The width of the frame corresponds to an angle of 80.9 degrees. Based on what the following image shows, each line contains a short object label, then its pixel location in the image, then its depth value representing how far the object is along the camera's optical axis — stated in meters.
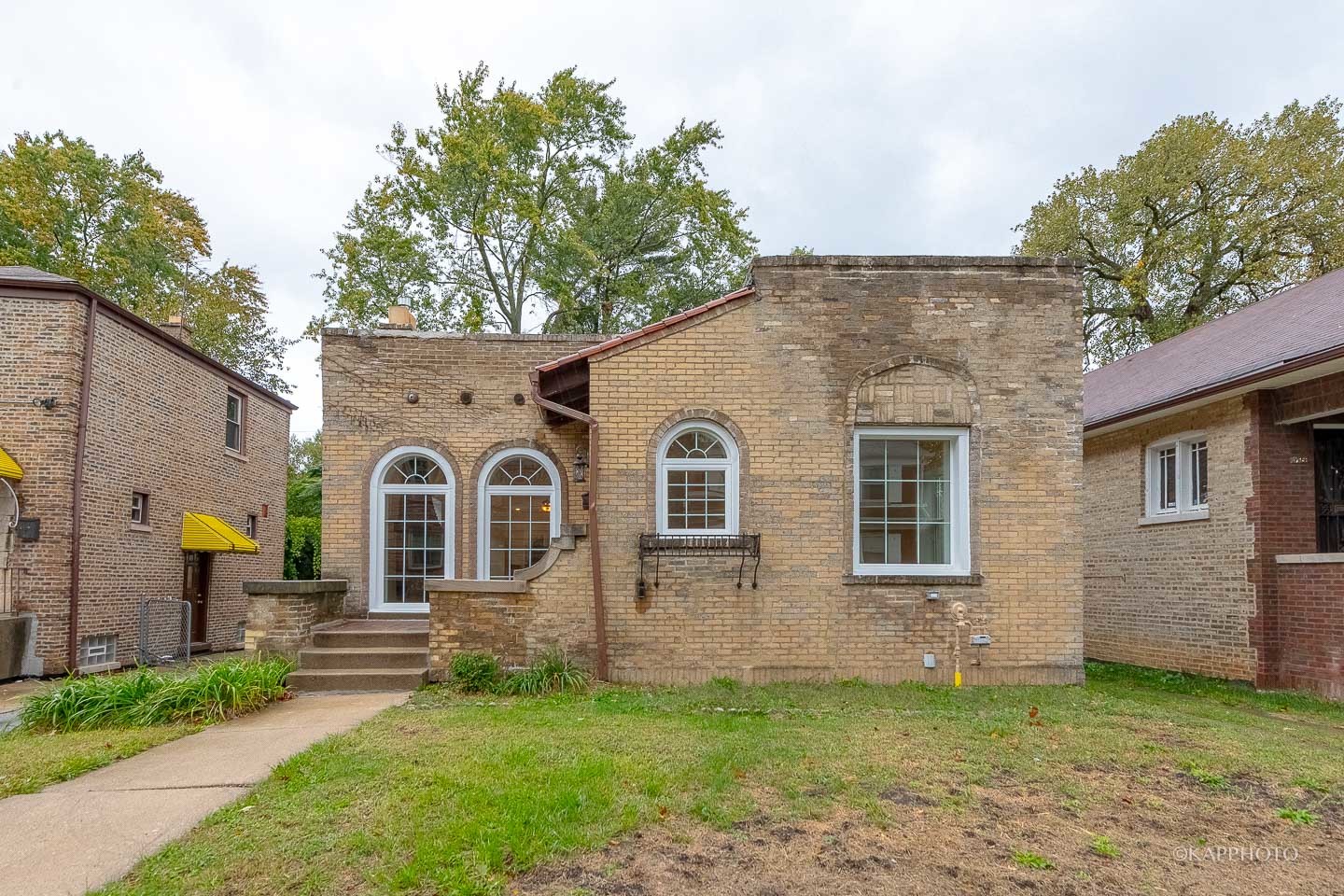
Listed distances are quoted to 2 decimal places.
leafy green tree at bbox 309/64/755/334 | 23.66
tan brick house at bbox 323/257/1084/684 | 8.35
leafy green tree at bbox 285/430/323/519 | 24.64
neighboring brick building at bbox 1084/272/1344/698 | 9.16
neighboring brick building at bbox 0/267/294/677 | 11.02
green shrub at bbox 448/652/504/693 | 7.98
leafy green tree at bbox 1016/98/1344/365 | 20.25
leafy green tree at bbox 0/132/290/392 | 21.50
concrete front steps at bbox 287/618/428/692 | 8.22
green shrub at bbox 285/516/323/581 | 20.53
